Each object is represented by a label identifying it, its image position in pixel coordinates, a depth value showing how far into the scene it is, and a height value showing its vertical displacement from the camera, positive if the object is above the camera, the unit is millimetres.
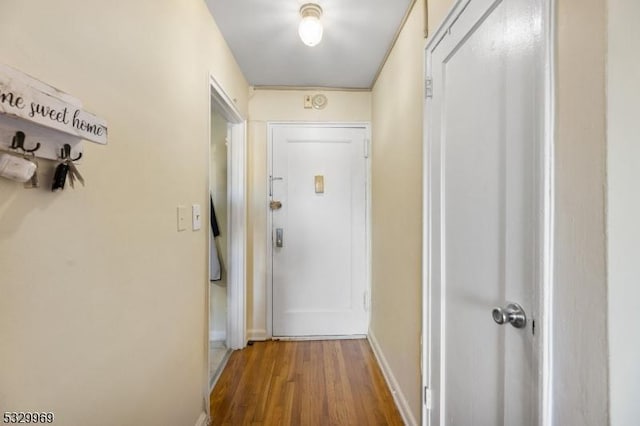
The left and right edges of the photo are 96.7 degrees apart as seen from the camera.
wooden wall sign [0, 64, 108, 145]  513 +215
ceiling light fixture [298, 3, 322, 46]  1516 +1002
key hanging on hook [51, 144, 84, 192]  664 +99
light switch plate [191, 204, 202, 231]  1417 -29
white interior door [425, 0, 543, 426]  729 +5
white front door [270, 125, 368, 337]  2572 -167
